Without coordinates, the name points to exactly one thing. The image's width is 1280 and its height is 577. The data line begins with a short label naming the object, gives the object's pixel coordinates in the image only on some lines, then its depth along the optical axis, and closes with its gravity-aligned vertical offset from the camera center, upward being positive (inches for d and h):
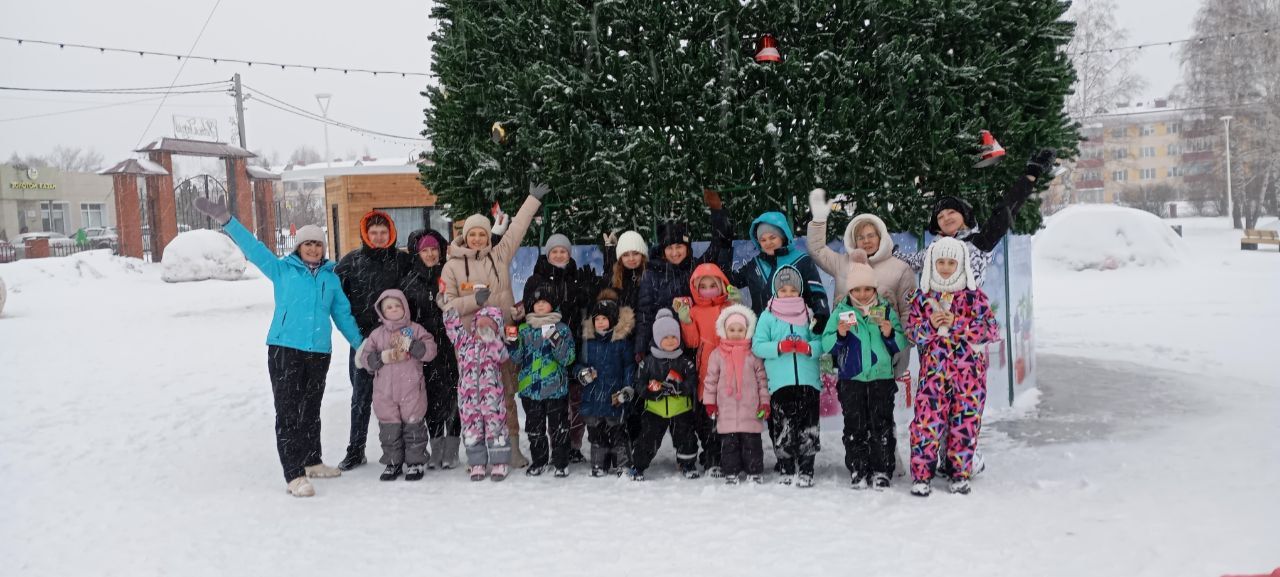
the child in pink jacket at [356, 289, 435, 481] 219.5 -31.9
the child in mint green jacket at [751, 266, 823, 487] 202.8 -31.7
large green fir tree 231.5 +38.7
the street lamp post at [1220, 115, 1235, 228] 1349.9 +85.2
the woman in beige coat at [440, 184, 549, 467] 223.5 -5.5
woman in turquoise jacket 213.3 -18.6
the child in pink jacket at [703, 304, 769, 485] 205.6 -37.0
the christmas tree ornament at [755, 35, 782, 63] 229.6 +50.4
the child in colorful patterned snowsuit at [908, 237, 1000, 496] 193.2 -29.5
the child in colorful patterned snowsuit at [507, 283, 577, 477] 217.6 -31.4
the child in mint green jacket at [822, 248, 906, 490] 197.8 -31.4
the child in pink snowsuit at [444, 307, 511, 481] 219.5 -36.9
